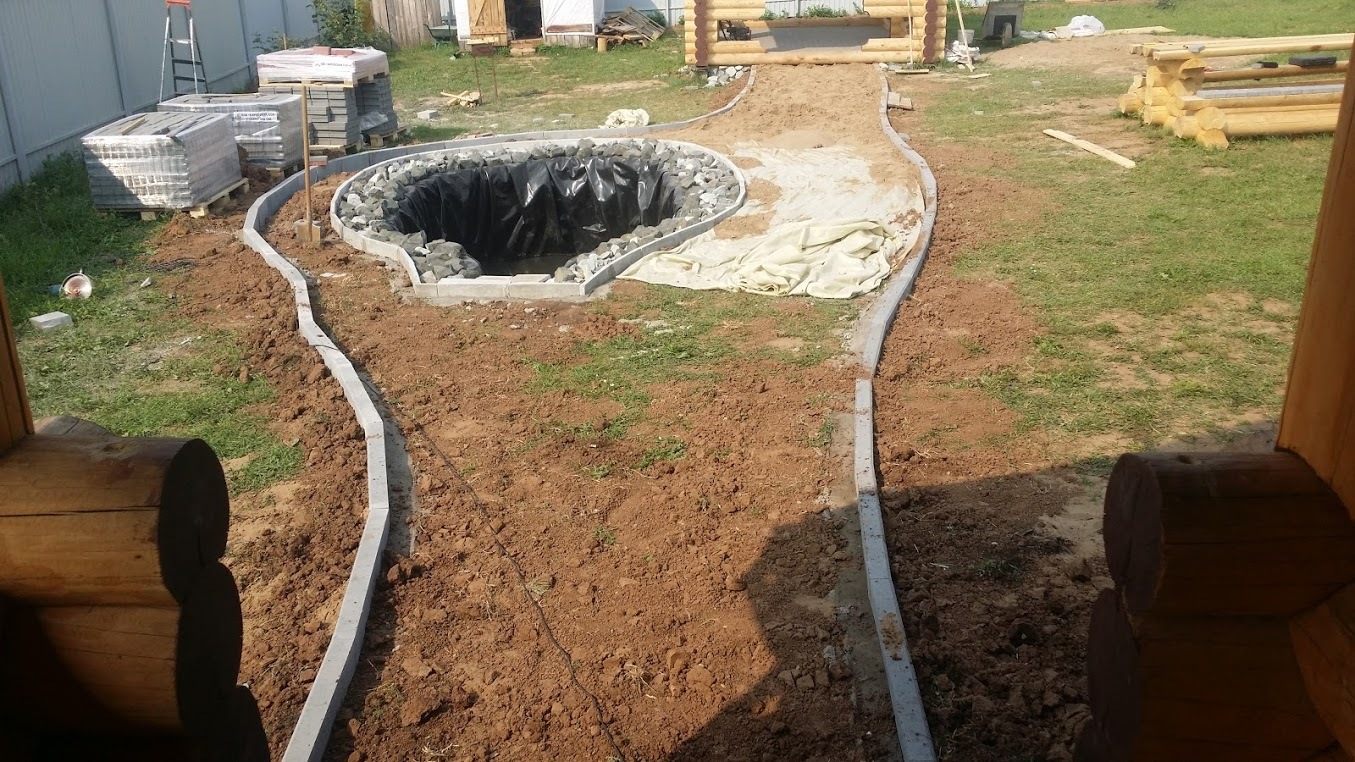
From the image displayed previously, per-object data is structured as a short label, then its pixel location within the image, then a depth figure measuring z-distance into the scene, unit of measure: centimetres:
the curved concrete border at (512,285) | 873
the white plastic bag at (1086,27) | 2209
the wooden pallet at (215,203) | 1102
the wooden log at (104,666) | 171
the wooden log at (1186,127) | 1209
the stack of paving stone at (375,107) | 1476
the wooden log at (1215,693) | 169
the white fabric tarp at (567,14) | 2381
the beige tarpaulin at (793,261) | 865
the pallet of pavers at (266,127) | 1278
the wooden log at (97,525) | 166
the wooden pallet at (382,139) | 1488
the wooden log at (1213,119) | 1183
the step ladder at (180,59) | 1627
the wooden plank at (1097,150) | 1155
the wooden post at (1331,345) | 162
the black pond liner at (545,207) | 1301
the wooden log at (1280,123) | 1191
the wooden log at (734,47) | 1984
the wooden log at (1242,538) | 162
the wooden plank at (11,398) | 175
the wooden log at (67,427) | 188
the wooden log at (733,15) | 1970
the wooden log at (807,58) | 1931
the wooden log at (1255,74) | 1241
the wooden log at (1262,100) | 1205
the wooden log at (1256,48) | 1200
